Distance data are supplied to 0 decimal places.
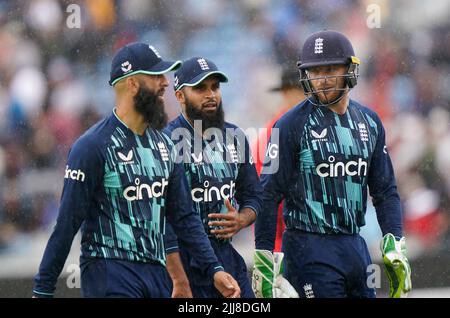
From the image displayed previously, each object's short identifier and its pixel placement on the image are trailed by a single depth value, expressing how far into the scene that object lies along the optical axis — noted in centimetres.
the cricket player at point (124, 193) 1148
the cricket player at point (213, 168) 1373
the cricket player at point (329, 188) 1341
